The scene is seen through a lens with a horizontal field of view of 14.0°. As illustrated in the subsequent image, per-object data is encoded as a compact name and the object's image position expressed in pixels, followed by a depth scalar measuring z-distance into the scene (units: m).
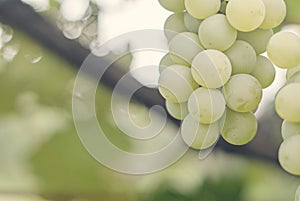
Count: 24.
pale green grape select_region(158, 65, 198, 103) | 0.58
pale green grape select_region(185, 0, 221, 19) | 0.57
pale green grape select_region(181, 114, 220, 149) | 0.58
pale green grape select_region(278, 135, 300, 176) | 0.55
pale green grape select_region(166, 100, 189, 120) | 0.59
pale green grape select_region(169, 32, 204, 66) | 0.58
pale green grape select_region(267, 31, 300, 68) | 0.56
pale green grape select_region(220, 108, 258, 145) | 0.58
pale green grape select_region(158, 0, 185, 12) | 0.59
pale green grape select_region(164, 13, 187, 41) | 0.60
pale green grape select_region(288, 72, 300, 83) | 0.56
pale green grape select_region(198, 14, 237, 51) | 0.58
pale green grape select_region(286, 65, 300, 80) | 0.57
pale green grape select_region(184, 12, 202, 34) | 0.59
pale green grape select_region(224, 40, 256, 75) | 0.59
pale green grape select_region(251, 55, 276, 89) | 0.59
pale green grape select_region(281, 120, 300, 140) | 0.56
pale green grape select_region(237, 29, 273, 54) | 0.59
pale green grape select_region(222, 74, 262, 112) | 0.57
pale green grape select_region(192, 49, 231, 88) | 0.57
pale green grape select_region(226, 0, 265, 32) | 0.57
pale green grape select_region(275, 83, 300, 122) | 0.55
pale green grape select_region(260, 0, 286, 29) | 0.58
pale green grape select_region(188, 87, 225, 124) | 0.57
